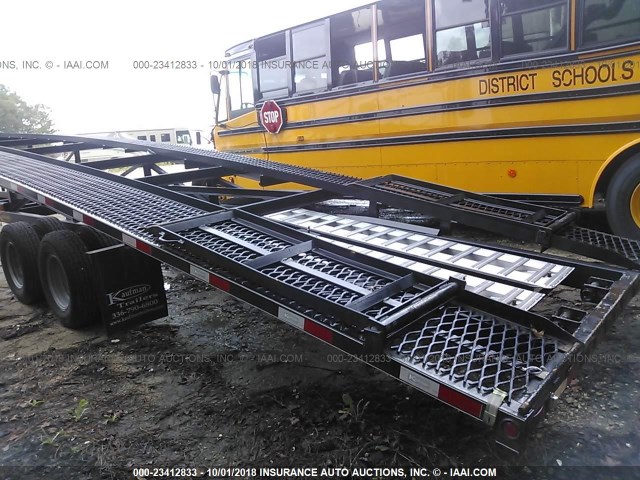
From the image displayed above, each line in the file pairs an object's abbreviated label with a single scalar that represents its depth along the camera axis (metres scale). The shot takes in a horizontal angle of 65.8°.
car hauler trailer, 2.15
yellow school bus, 4.95
